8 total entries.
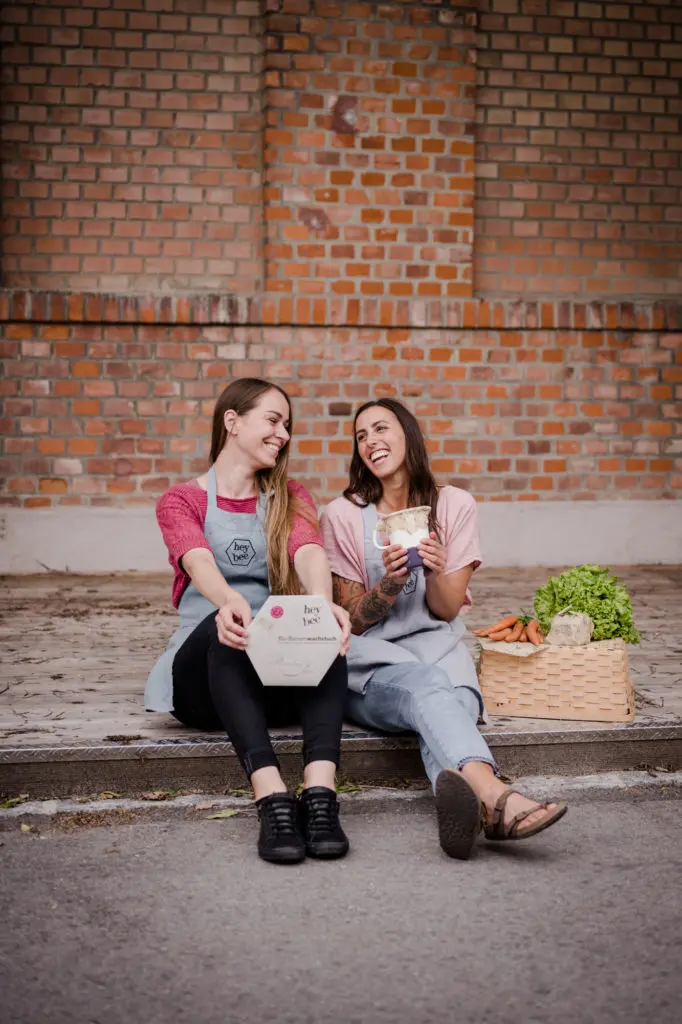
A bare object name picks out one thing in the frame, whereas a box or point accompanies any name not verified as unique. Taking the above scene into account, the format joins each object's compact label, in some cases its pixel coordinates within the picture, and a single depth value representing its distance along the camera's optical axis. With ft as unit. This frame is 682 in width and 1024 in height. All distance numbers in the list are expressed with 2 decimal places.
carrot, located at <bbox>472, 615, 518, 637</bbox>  12.07
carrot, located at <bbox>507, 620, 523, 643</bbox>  11.98
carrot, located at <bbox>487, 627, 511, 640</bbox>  12.02
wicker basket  11.79
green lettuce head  11.98
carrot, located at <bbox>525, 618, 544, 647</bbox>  11.91
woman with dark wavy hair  9.95
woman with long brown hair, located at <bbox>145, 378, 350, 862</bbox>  9.78
